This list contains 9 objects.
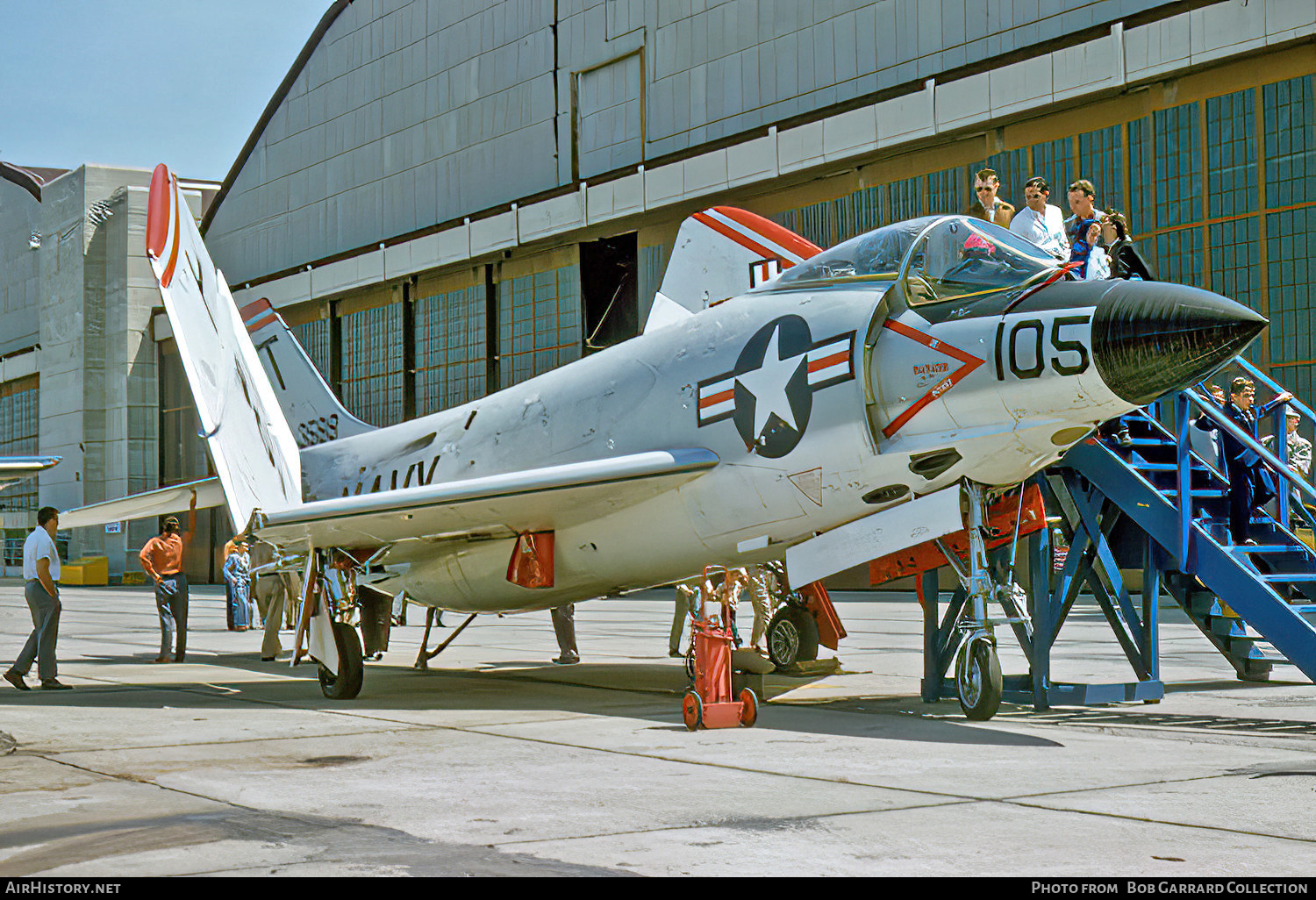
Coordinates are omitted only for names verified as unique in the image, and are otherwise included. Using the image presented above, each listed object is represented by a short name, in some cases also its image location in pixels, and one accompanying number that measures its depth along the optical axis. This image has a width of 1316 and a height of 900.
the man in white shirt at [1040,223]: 10.51
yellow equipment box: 51.19
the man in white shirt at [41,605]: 11.99
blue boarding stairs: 9.34
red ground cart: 8.83
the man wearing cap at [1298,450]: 12.99
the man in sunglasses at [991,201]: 10.81
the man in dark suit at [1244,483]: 10.52
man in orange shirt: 16.03
